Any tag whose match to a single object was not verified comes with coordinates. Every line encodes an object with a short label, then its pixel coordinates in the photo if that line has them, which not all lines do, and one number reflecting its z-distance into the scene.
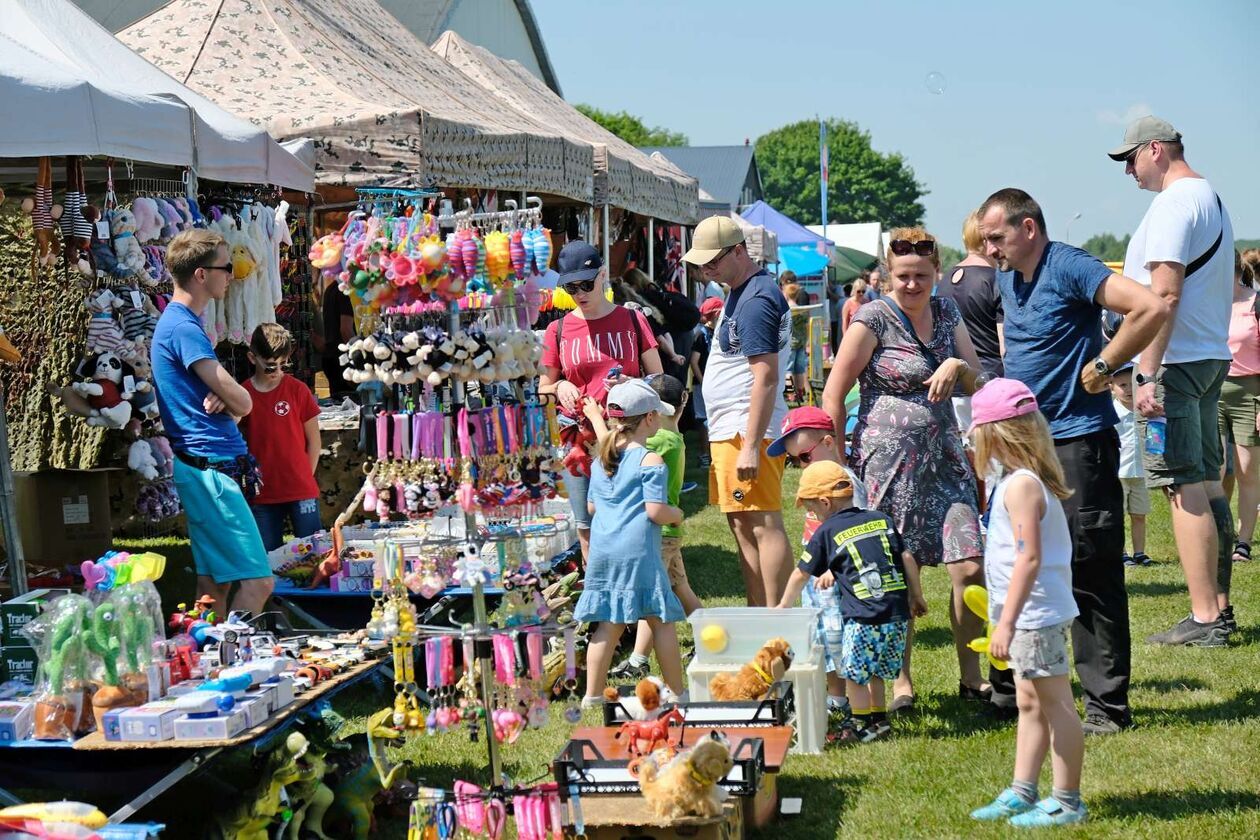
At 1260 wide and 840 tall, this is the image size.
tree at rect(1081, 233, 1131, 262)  96.88
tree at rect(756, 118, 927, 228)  103.56
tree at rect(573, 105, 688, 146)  69.75
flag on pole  31.14
